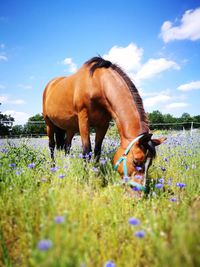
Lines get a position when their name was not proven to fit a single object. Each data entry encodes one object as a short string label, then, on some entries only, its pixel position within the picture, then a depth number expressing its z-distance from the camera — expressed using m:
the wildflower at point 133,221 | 1.14
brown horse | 2.79
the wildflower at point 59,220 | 0.92
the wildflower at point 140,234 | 1.12
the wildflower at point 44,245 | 0.81
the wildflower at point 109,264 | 1.21
